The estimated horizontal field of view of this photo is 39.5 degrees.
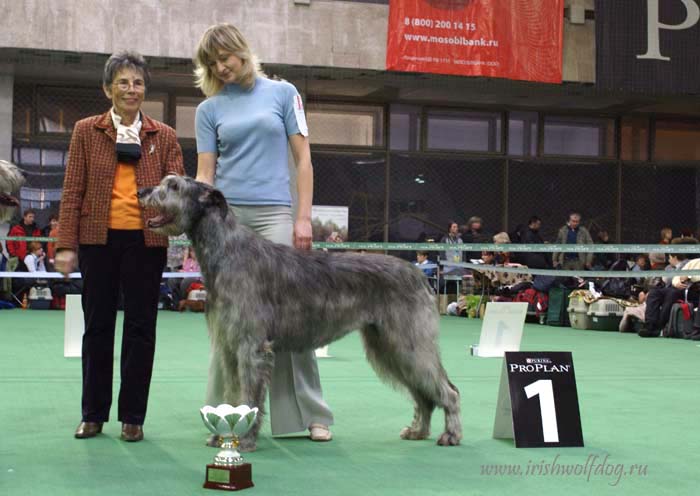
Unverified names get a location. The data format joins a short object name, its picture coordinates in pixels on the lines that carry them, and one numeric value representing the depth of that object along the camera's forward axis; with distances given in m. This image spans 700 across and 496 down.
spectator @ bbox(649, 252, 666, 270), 13.46
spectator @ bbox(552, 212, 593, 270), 16.36
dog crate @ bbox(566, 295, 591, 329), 12.91
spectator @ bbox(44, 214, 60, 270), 14.91
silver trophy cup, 3.41
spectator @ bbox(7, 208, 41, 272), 14.70
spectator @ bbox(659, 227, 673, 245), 16.87
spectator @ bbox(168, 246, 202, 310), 14.98
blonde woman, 4.45
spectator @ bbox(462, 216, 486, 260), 16.81
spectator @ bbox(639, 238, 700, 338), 11.50
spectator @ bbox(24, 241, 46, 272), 14.41
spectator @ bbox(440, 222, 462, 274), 16.20
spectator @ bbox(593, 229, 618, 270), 17.39
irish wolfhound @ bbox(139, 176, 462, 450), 4.13
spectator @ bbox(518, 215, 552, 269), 14.60
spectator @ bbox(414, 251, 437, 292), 15.82
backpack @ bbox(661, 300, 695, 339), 11.29
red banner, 15.87
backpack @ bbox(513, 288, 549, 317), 13.93
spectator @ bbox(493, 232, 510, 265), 15.33
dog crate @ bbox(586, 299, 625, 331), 12.64
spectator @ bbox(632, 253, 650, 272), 14.81
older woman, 4.41
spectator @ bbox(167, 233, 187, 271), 16.36
